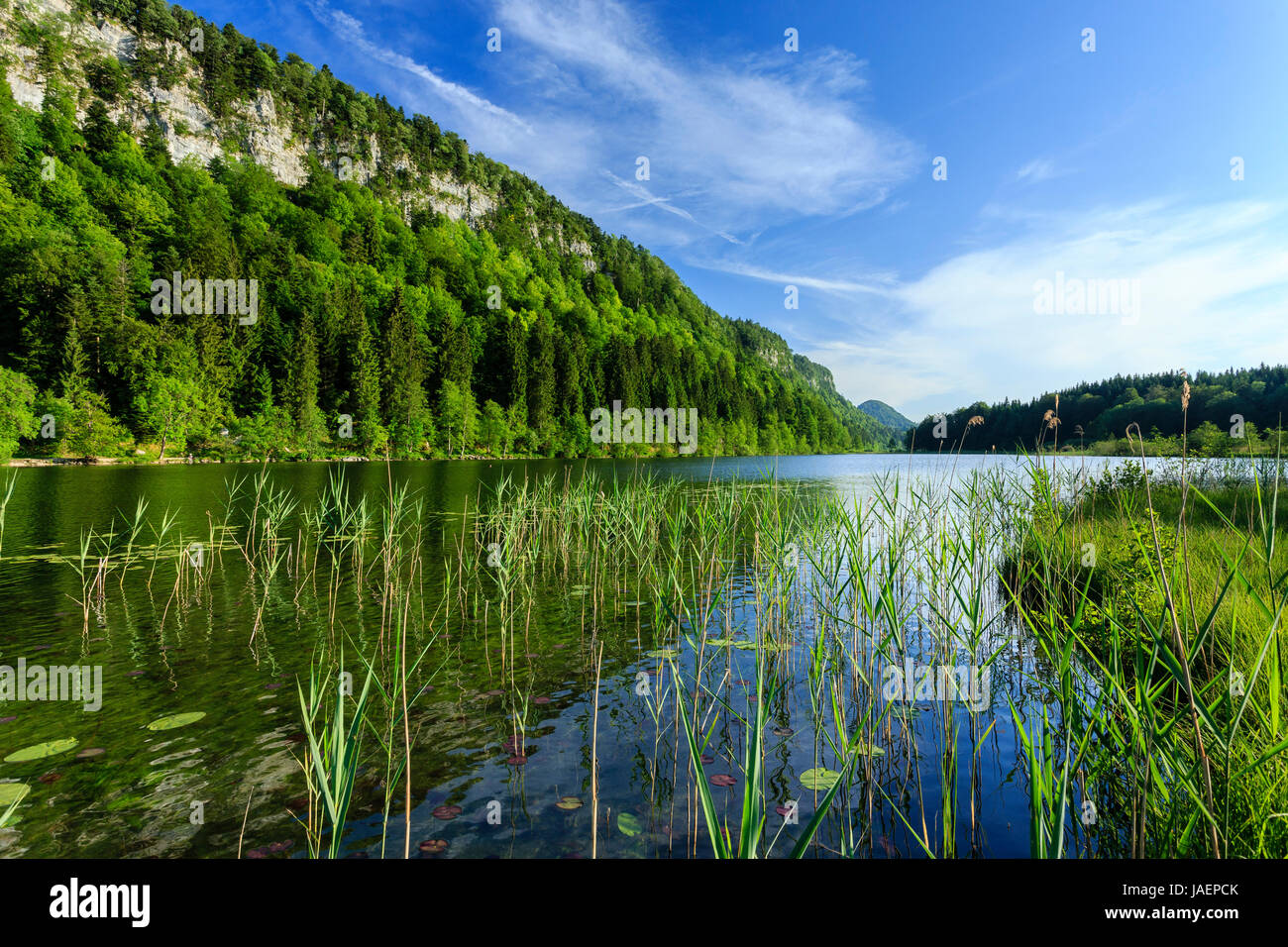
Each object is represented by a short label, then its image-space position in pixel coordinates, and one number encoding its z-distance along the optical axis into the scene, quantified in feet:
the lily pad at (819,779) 12.55
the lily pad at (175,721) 14.88
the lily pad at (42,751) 13.07
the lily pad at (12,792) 11.21
